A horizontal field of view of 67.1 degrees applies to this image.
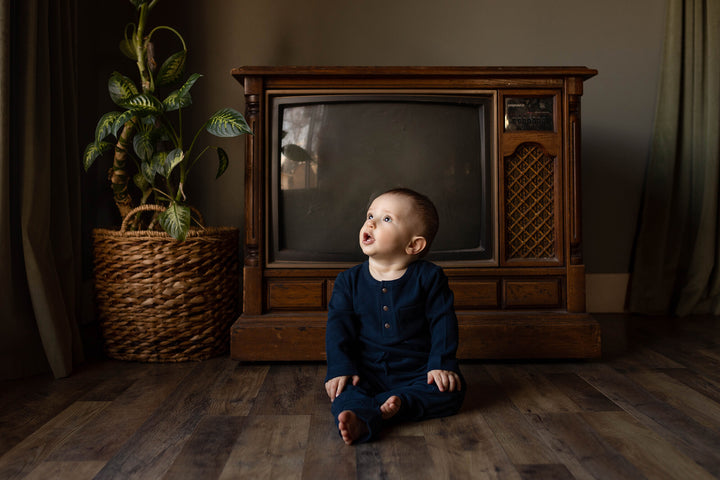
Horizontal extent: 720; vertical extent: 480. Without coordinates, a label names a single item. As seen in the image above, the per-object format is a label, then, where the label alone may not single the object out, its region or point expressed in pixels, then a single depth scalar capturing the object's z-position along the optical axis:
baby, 1.27
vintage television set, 1.67
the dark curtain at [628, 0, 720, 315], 2.26
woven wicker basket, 1.64
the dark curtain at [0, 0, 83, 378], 1.46
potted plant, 1.62
